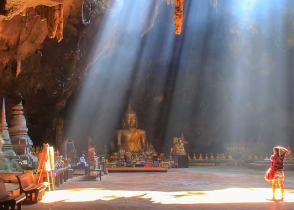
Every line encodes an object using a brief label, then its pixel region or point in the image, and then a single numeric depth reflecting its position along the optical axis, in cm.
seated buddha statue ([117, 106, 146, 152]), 2412
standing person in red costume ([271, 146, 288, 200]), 727
